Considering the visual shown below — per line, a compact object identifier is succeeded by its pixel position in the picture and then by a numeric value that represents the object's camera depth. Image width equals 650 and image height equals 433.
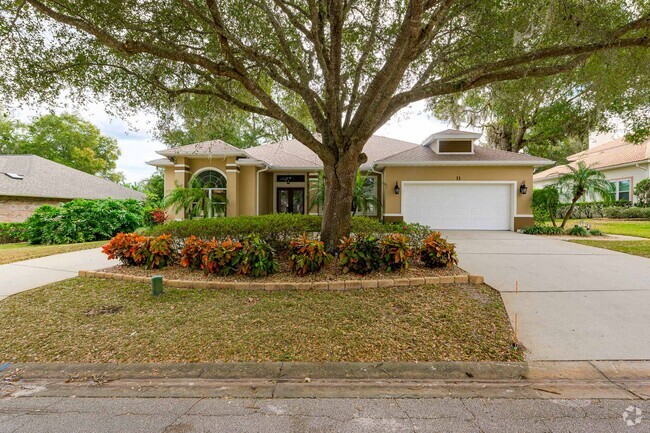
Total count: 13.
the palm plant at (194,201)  11.80
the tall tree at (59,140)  25.28
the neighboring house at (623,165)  17.34
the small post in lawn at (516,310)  3.25
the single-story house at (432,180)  12.09
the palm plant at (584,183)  10.94
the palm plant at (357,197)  11.52
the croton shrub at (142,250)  5.76
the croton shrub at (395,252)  5.10
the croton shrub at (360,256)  5.07
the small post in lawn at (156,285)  4.58
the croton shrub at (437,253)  5.37
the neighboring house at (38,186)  13.82
